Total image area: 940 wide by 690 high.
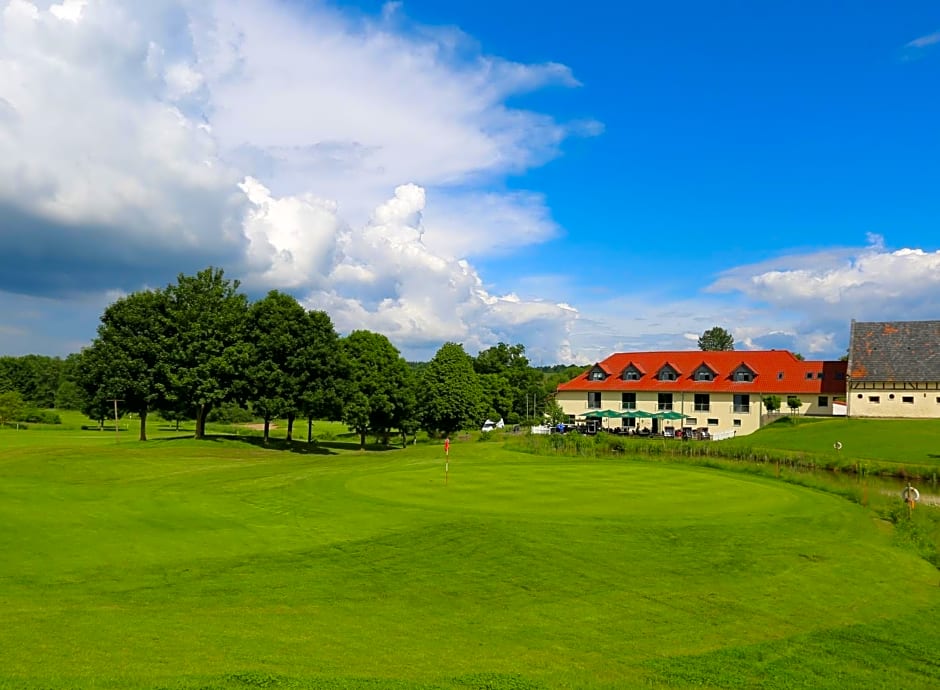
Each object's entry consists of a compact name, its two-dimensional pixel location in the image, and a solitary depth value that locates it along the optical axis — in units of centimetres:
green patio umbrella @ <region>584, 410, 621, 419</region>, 6825
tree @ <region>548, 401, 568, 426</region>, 7362
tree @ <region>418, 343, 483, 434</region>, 7106
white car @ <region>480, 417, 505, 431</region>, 8072
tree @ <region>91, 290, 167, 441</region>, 4900
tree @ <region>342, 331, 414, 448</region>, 5778
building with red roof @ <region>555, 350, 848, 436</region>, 6688
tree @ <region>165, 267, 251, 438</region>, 4862
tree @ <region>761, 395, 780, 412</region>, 6366
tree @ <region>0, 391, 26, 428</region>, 8281
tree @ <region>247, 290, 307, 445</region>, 4997
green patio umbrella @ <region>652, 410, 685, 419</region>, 6712
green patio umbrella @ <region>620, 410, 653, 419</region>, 6688
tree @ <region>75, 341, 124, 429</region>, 4916
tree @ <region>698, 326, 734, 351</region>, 15262
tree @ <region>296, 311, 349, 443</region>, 5141
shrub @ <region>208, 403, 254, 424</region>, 10917
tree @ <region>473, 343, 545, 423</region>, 9400
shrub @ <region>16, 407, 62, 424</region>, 9262
